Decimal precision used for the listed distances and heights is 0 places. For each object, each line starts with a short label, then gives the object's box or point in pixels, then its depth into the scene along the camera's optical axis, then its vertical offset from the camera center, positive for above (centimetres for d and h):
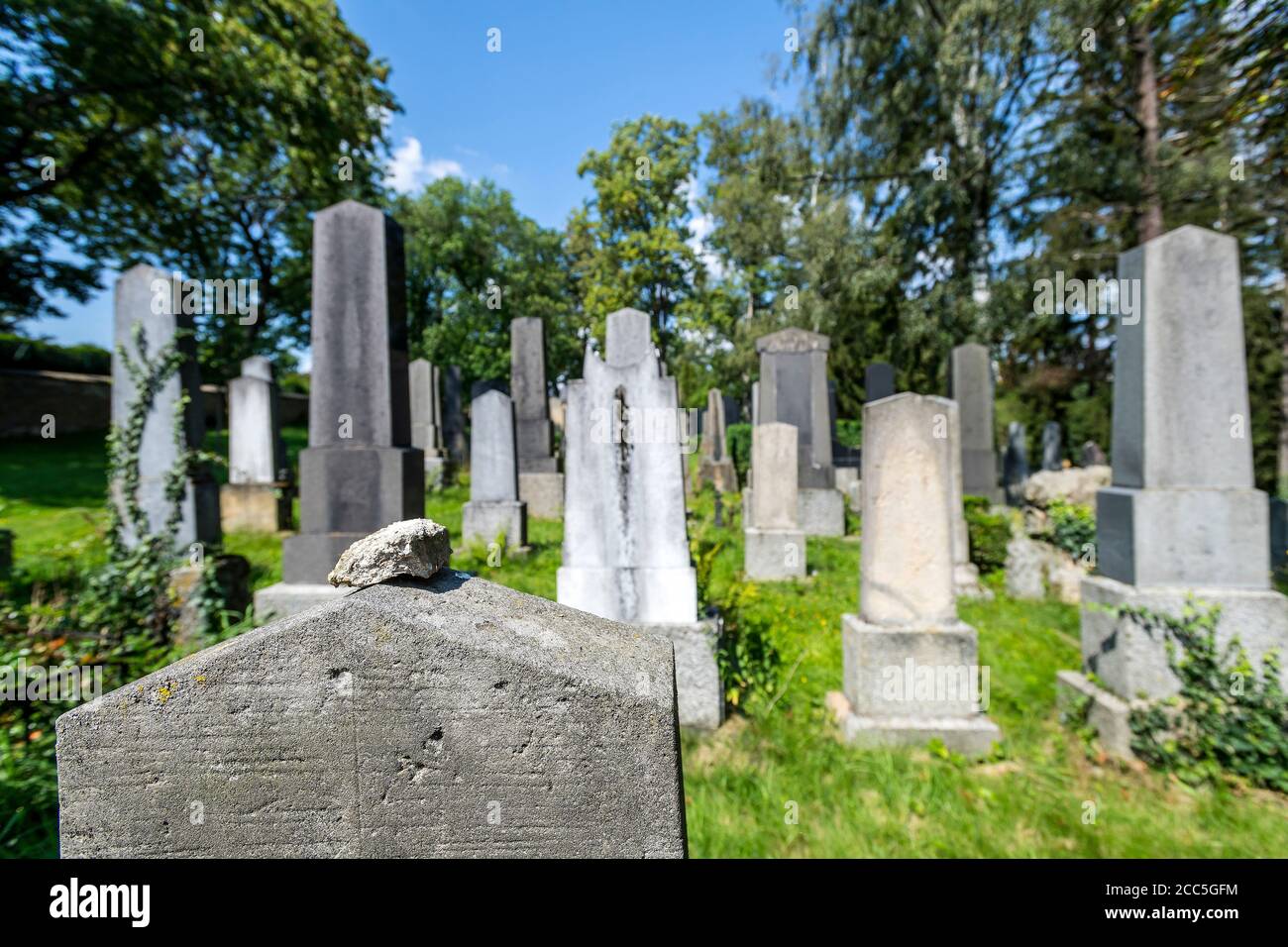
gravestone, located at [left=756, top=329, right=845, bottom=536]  1062 +159
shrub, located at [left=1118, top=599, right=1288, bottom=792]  307 -145
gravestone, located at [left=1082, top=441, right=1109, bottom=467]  1728 +30
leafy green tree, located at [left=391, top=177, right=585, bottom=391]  2588 +1049
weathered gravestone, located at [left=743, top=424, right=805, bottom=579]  753 -60
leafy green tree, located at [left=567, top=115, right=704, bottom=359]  2336 +1081
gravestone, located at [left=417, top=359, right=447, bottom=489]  1409 +181
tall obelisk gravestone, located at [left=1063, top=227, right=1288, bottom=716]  345 -9
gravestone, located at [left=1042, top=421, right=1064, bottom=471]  1712 +55
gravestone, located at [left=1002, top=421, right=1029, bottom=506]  1365 +14
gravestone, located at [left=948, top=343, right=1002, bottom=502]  958 +85
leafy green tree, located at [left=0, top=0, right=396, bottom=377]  923 +729
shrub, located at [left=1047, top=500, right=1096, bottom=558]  735 -84
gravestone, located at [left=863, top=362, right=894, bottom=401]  1269 +199
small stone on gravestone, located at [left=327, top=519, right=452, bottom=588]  126 -18
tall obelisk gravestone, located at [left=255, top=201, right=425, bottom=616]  406 +56
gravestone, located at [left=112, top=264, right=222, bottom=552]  465 +84
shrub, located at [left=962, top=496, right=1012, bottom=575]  741 -96
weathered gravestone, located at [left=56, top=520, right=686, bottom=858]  114 -55
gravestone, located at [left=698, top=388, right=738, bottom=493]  1434 +58
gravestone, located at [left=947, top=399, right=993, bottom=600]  666 -105
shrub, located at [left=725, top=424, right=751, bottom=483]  1563 +79
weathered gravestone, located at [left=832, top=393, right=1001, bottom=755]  365 -98
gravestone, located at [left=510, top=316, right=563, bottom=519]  1141 +118
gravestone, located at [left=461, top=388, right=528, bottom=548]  878 +33
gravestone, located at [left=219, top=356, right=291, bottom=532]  969 +84
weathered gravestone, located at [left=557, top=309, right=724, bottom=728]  391 -21
